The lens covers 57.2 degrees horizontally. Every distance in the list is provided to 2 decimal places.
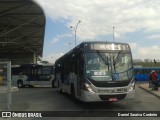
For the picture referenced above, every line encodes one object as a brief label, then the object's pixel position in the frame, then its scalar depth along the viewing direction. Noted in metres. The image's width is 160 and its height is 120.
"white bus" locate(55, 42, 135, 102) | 6.06
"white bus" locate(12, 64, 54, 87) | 15.73
